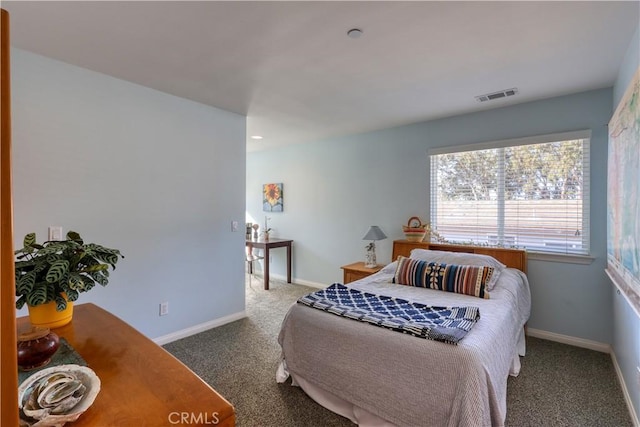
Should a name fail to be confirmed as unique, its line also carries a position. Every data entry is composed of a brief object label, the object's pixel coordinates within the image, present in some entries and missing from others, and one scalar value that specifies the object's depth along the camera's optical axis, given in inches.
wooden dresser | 32.4
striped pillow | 102.2
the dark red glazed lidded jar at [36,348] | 39.9
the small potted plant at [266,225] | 227.8
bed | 61.1
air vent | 114.8
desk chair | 203.7
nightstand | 152.4
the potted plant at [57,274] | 48.0
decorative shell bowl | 30.1
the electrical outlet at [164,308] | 118.3
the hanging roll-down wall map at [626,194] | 64.9
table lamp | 161.8
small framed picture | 221.8
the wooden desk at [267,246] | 196.5
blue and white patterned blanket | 69.6
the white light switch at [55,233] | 92.8
